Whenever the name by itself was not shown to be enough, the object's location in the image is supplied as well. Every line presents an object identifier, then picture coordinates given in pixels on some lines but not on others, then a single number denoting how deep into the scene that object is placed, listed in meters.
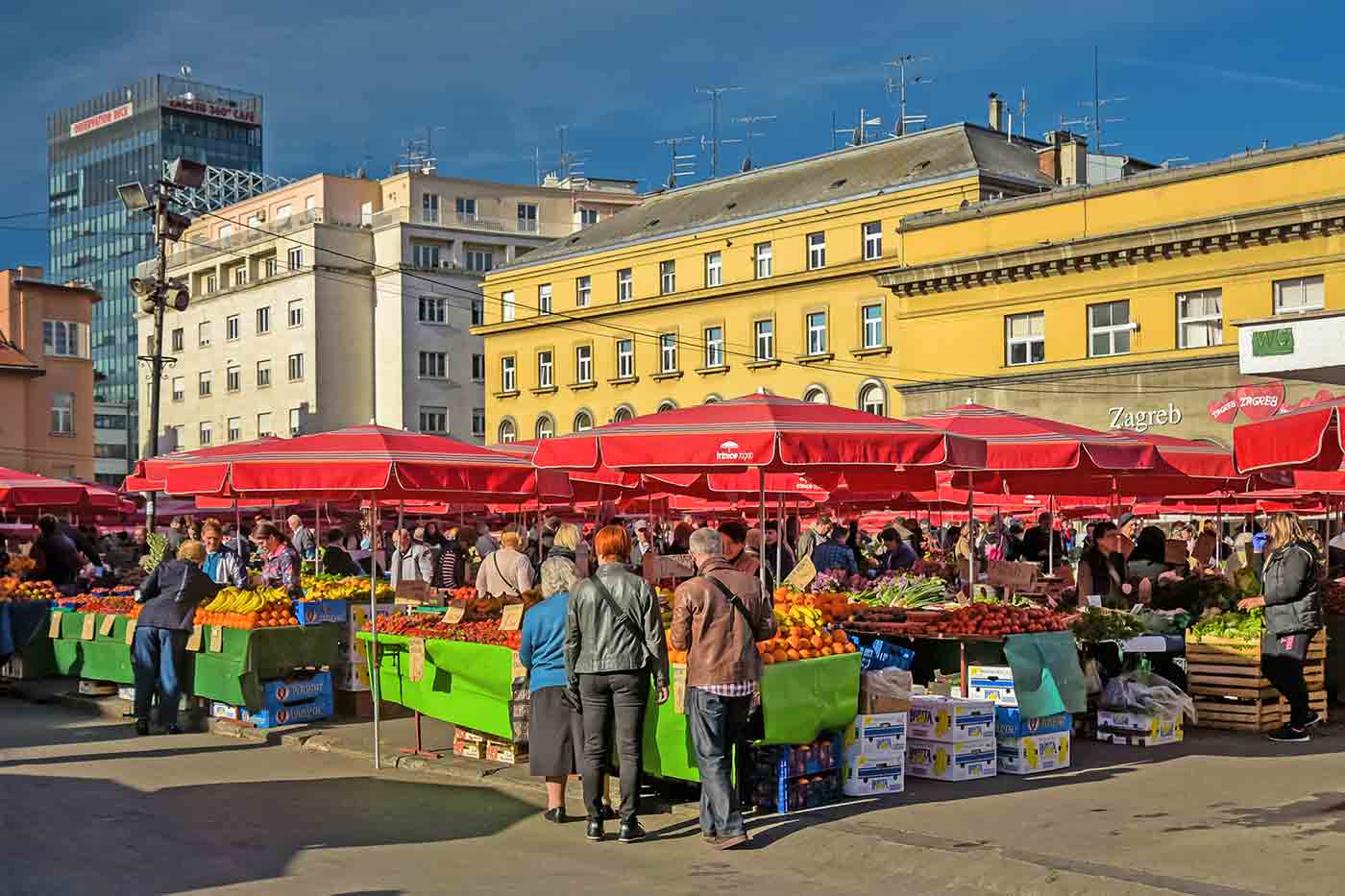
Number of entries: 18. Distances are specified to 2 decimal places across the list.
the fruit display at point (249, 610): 14.91
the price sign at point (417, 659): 12.55
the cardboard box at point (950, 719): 10.97
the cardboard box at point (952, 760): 11.03
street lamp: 28.59
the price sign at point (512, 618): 11.66
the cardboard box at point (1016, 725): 11.44
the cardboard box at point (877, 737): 10.48
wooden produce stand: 13.39
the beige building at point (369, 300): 82.94
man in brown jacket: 9.30
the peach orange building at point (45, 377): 61.41
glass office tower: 147.00
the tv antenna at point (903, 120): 61.75
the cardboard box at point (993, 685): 11.73
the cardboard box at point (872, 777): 10.49
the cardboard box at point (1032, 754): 11.40
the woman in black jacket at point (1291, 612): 12.86
